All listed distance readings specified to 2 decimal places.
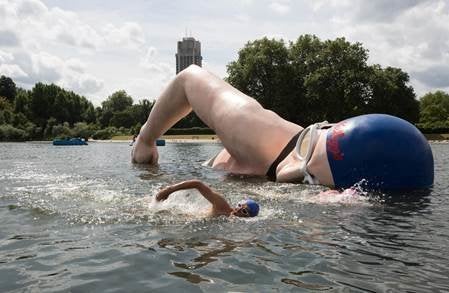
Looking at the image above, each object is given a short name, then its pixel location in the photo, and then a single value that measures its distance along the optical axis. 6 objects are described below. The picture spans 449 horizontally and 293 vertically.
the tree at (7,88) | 127.12
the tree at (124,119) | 112.29
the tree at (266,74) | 63.62
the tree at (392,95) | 60.75
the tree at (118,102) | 133.38
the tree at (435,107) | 95.50
